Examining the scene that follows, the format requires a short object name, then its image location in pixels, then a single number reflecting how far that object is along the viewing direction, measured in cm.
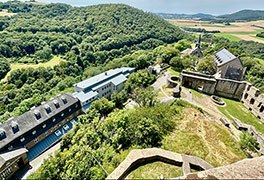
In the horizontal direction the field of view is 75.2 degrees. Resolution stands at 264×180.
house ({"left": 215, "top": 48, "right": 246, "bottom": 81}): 3862
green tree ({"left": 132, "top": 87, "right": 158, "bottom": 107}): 3121
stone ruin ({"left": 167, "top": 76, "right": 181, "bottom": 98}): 3366
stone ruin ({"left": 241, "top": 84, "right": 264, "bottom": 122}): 3222
